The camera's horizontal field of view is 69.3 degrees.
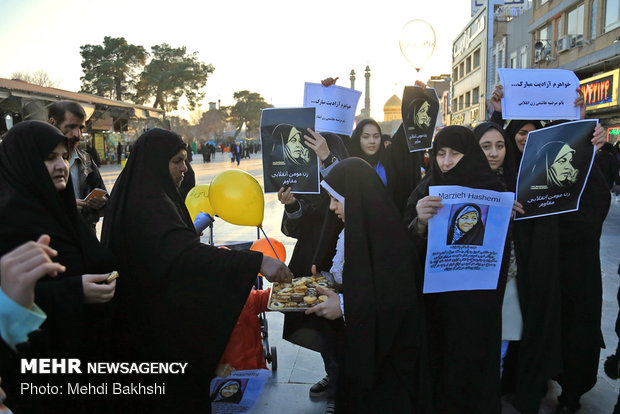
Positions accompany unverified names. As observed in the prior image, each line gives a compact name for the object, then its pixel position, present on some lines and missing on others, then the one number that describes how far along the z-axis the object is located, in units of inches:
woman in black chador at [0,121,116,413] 67.4
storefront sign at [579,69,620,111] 661.9
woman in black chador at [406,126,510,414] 91.1
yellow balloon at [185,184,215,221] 162.1
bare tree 1970.4
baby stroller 140.1
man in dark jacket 134.4
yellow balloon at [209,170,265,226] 139.7
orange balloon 153.3
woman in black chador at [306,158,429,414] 80.7
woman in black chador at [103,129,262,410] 82.7
